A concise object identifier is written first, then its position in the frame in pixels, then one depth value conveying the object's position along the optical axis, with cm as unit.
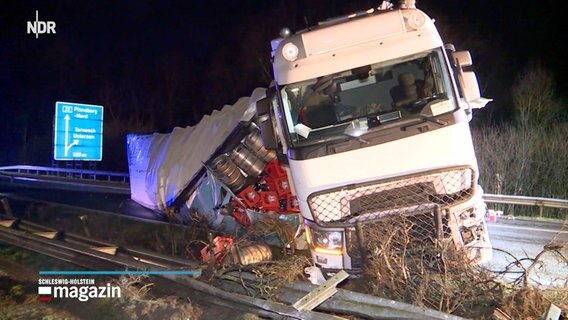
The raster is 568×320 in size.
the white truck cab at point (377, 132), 561
